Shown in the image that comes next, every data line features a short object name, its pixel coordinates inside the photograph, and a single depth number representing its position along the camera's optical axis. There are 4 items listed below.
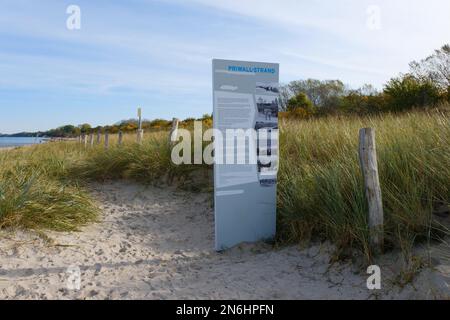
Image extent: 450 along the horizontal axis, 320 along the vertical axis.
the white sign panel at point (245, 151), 5.31
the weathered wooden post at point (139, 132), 11.45
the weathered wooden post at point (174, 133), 9.70
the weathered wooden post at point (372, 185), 4.30
